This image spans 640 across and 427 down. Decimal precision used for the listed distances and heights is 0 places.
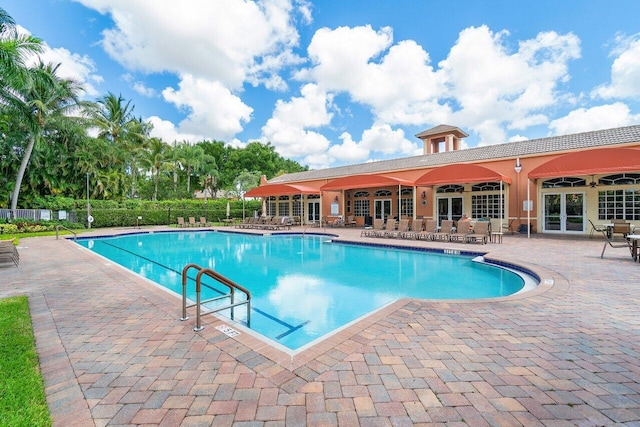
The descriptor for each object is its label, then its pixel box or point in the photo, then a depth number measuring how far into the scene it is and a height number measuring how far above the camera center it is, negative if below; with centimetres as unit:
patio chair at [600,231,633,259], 815 -111
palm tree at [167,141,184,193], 3337 +651
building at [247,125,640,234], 1308 +158
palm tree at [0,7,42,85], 809 +486
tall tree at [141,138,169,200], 3096 +623
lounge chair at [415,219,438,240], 1401 -88
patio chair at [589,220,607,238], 1302 -71
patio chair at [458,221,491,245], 1252 -86
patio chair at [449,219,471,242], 1327 -84
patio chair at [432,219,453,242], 1382 -80
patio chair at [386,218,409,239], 1492 -79
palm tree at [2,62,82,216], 2005 +753
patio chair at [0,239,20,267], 797 -95
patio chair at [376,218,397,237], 1520 -80
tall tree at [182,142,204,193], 3559 +713
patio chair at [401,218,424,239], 1440 -82
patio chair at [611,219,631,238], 1176 -63
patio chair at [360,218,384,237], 1608 -77
